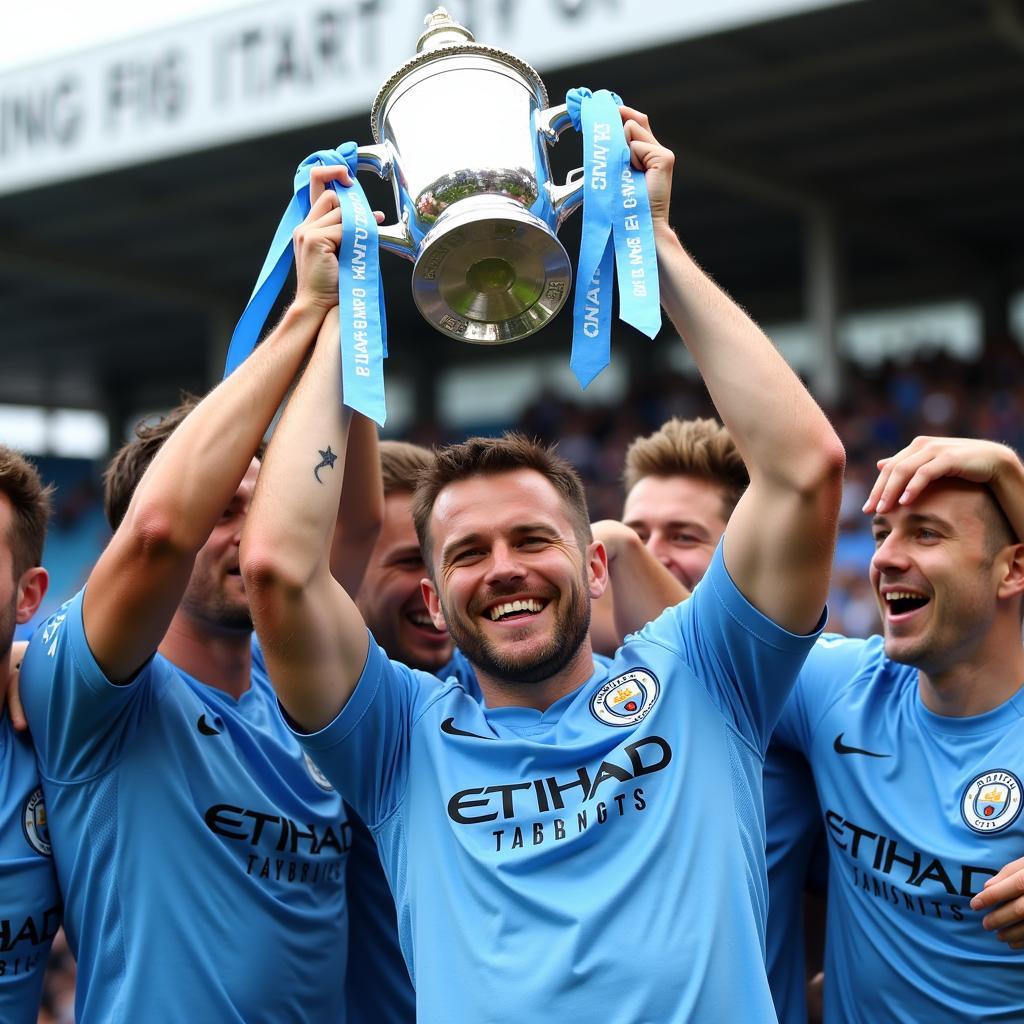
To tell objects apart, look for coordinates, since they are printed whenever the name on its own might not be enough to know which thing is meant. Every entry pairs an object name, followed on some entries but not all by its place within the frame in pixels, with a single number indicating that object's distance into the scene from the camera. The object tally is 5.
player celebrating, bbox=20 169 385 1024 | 2.58
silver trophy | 2.53
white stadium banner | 10.52
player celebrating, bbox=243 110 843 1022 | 2.38
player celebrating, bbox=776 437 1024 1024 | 2.72
